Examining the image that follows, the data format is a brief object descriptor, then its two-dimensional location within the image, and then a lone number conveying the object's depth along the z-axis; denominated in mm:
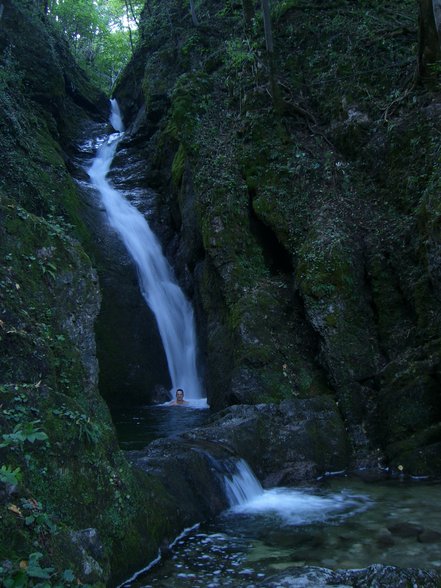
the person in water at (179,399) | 12230
